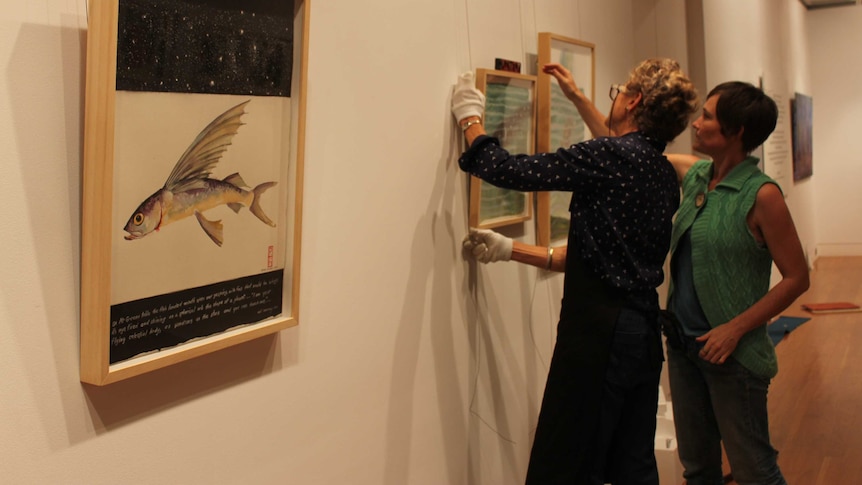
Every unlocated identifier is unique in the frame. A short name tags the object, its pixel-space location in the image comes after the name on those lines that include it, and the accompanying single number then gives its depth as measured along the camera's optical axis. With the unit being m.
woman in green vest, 2.18
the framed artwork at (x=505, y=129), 2.35
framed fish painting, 1.14
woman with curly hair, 1.97
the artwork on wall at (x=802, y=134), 7.98
